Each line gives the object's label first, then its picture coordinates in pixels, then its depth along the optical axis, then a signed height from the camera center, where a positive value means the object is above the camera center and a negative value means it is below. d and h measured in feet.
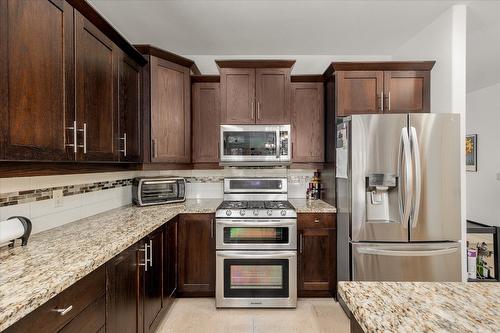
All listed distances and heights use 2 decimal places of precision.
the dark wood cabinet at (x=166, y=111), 8.40 +1.75
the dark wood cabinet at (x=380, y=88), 8.86 +2.51
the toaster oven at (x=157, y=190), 8.70 -0.90
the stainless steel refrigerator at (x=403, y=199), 7.35 -0.98
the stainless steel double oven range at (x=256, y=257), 8.26 -2.88
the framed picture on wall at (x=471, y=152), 18.40 +0.77
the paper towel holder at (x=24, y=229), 4.62 -1.13
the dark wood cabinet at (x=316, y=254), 8.68 -2.94
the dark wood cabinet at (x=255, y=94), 9.50 +2.48
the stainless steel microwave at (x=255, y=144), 9.41 +0.69
